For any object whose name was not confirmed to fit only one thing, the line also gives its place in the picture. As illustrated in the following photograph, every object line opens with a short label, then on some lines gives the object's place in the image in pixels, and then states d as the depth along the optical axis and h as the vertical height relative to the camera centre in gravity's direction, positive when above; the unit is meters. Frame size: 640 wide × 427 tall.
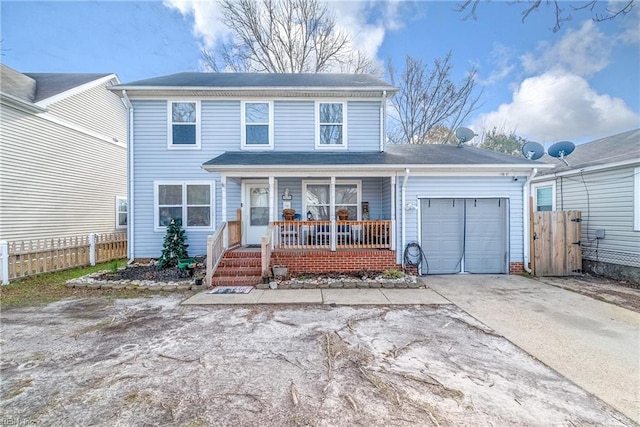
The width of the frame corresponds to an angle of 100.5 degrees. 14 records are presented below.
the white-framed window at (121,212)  12.45 +0.25
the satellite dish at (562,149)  9.10 +2.34
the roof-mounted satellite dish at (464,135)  9.73 +3.01
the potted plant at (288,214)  8.28 +0.09
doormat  6.07 -1.70
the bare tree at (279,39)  15.34 +10.42
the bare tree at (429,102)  17.22 +7.57
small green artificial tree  7.76 -0.88
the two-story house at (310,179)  7.62 +1.16
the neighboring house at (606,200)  6.96 +0.48
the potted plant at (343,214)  8.38 +0.09
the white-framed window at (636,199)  6.84 +0.44
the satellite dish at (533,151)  9.36 +2.33
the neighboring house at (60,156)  8.55 +2.34
